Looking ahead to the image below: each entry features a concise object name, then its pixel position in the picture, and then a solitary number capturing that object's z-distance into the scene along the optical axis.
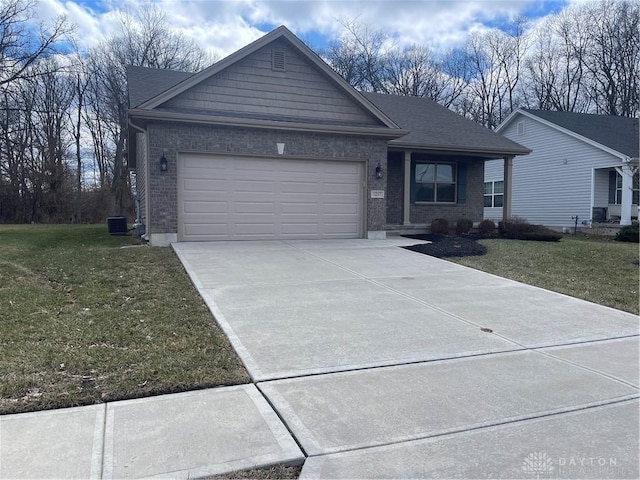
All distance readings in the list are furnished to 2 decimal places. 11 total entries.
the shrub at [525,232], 13.88
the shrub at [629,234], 15.03
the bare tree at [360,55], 34.94
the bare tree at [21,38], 21.44
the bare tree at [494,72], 36.97
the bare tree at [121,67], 32.00
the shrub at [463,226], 15.01
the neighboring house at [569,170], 20.03
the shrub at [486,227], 15.13
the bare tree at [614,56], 30.52
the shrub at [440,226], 14.80
